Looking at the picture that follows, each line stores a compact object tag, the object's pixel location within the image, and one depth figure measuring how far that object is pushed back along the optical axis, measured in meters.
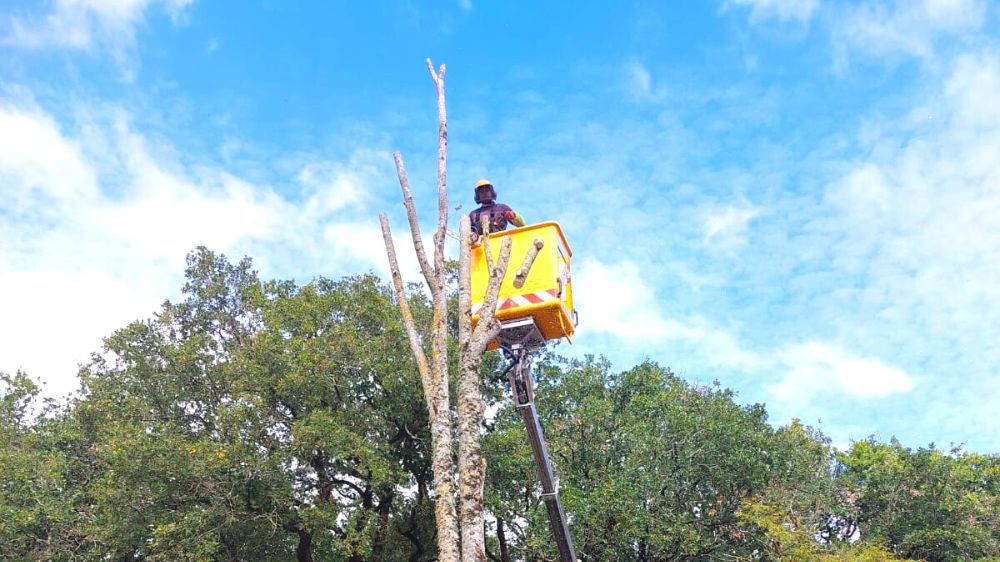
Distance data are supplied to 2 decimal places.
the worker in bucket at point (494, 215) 8.15
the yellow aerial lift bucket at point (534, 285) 7.68
